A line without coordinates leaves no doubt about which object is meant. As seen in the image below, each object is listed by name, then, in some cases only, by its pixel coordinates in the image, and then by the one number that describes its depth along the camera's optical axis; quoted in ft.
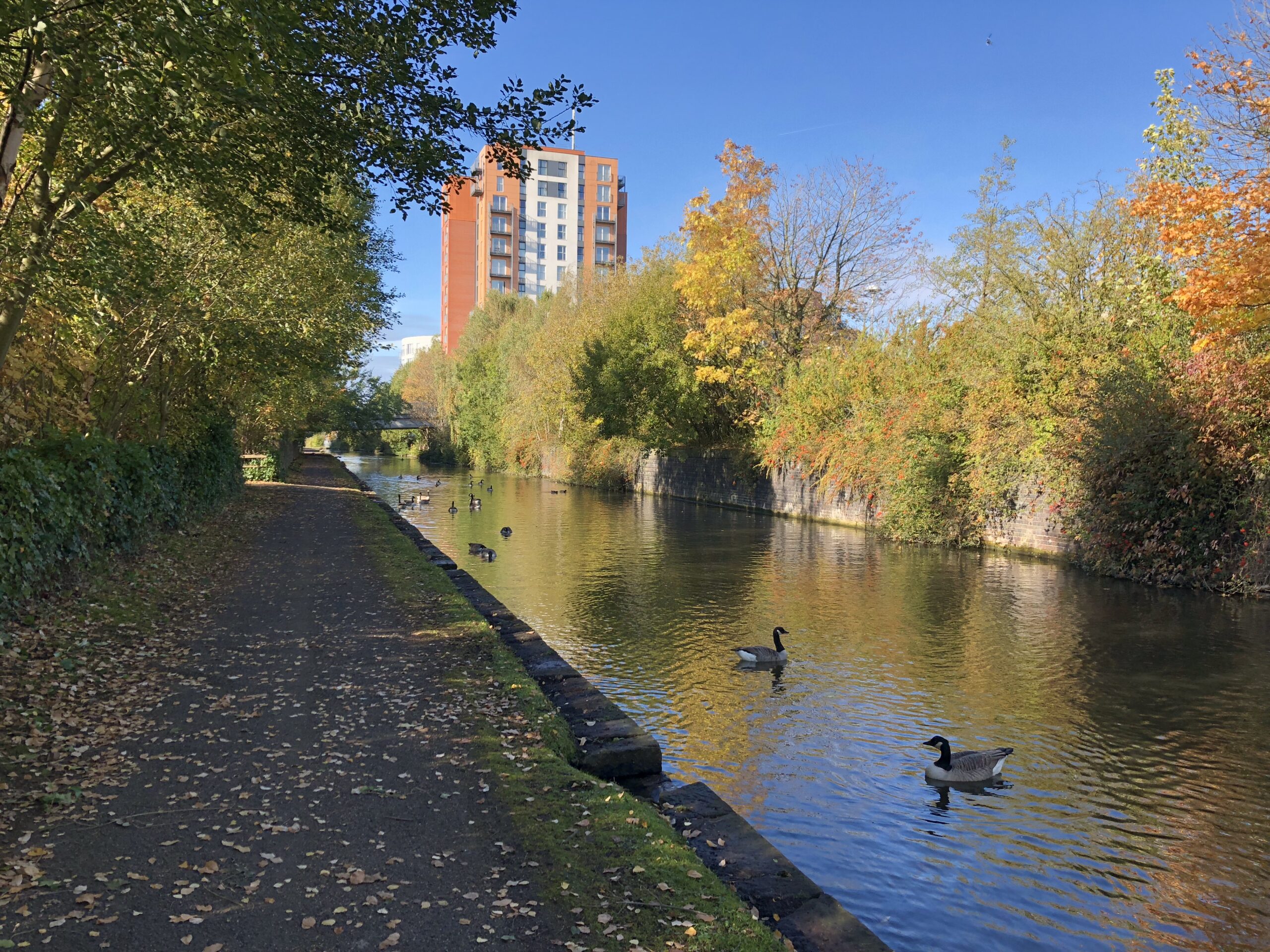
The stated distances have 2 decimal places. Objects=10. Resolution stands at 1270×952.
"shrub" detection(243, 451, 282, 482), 122.93
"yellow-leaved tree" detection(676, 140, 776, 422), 109.60
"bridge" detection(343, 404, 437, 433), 288.71
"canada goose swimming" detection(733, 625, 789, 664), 35.55
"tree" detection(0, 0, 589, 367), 21.07
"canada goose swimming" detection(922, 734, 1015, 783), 24.12
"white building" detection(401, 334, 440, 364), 555.20
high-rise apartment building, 297.53
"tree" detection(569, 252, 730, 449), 122.42
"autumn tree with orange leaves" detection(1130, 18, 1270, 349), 48.60
